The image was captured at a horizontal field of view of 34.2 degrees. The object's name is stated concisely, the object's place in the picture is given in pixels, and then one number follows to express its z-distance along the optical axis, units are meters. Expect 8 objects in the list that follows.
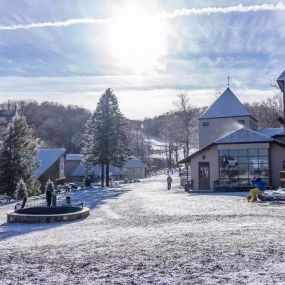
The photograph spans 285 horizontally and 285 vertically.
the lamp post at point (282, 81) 31.52
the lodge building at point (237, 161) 33.88
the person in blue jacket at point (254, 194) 23.52
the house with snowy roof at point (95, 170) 76.56
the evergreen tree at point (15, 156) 37.75
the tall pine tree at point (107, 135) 51.41
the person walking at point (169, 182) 39.51
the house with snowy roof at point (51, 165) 53.14
